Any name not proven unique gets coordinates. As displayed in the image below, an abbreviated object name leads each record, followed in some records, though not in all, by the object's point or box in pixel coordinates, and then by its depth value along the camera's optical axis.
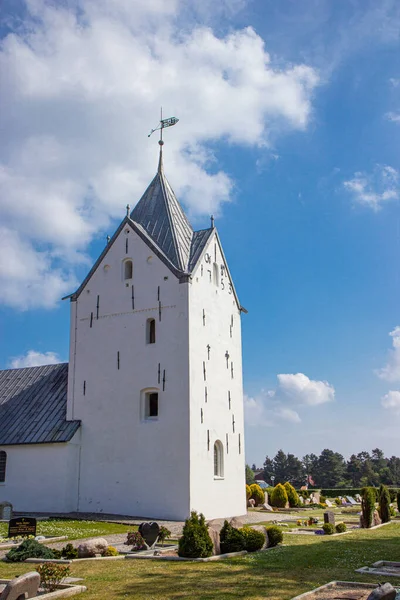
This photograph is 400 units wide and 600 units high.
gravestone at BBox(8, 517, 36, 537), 14.98
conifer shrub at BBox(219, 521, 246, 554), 12.68
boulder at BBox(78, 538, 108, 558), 12.39
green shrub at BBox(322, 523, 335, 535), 17.81
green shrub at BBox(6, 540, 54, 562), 11.96
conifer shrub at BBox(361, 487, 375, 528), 20.55
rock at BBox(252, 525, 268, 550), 13.59
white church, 22.83
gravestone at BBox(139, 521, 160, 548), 13.80
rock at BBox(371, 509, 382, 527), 21.16
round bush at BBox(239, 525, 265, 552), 13.03
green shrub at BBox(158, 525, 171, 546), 14.95
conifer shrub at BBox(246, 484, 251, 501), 34.45
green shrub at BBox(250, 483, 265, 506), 34.25
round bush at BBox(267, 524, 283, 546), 13.98
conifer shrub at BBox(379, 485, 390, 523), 22.57
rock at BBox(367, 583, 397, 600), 6.72
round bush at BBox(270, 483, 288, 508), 32.81
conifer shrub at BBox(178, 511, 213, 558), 11.73
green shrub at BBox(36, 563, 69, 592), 8.76
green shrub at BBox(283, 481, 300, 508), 33.75
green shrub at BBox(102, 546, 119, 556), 12.61
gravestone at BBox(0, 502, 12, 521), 20.72
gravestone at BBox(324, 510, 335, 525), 19.28
